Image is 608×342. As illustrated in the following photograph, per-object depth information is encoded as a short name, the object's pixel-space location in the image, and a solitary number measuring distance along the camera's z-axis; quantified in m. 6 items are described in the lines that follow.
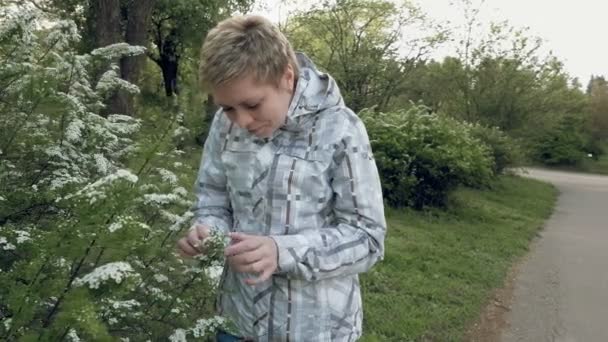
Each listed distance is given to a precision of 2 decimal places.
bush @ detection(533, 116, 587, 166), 41.66
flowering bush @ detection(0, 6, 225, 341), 1.57
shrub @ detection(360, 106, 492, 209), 12.95
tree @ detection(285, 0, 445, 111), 20.98
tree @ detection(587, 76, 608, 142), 45.81
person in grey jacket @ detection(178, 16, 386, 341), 1.83
